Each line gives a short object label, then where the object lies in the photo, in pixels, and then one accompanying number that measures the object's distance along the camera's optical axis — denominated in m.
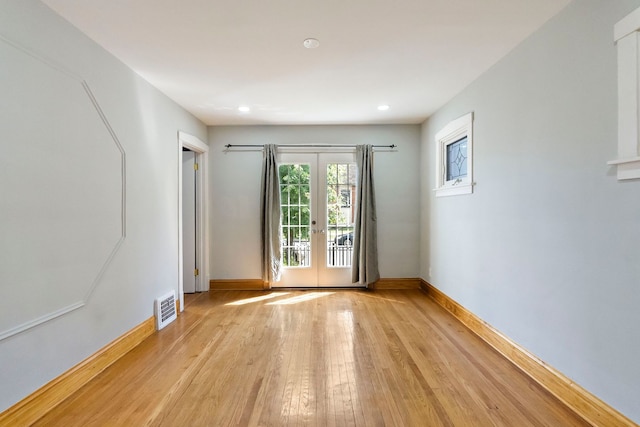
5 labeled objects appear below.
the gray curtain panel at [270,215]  4.59
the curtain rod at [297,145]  4.71
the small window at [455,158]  3.28
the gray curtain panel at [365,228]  4.58
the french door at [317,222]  4.77
